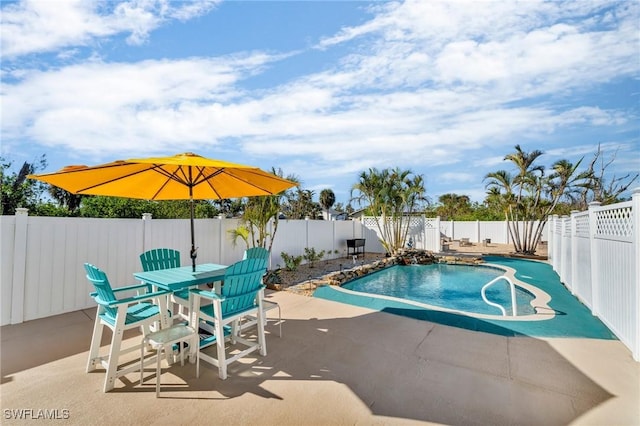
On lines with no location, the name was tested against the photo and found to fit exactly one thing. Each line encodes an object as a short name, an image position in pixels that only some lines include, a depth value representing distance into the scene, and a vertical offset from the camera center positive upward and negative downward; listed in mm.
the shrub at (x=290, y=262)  9148 -1387
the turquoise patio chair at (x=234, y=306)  2900 -984
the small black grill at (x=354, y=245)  13078 -1176
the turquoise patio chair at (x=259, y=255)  3520 -574
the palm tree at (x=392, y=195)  12750 +1171
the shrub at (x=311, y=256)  10422 -1360
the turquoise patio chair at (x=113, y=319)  2633 -1059
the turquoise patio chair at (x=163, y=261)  3764 -665
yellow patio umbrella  3014 +504
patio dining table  3057 -720
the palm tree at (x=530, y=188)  12352 +1587
